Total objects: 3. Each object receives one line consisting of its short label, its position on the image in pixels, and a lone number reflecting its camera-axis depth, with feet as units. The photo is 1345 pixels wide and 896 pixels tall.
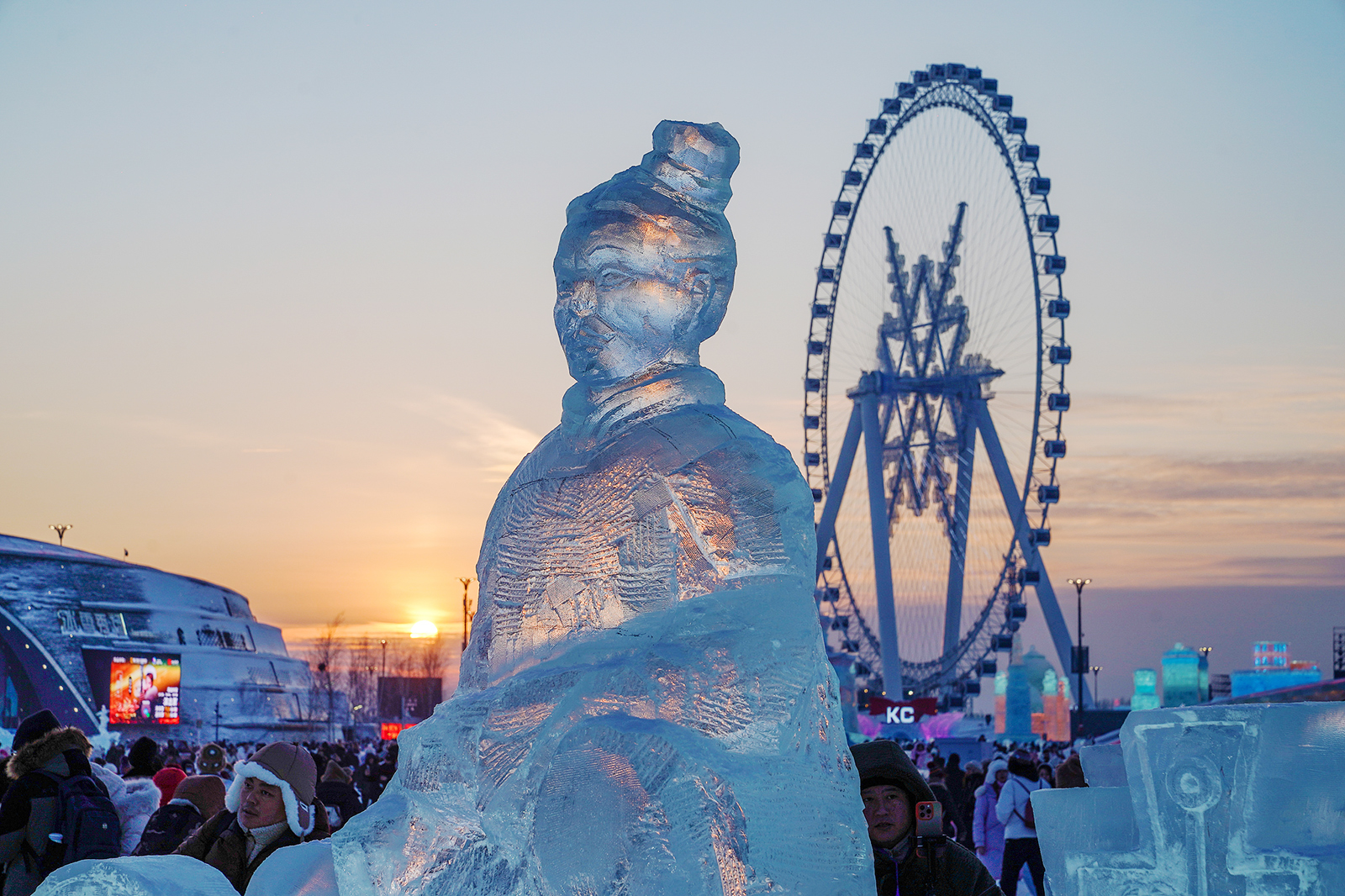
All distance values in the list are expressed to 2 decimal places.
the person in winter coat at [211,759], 29.76
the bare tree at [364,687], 234.58
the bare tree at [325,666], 196.03
